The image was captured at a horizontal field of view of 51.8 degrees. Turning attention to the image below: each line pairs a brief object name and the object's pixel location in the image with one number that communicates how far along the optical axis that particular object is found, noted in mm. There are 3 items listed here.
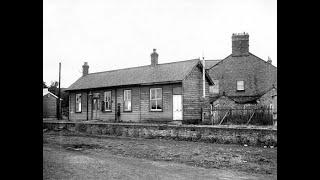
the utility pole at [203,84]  24781
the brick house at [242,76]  35719
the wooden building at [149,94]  24047
